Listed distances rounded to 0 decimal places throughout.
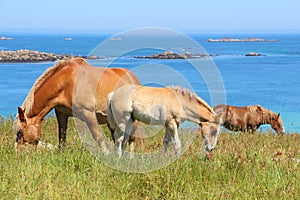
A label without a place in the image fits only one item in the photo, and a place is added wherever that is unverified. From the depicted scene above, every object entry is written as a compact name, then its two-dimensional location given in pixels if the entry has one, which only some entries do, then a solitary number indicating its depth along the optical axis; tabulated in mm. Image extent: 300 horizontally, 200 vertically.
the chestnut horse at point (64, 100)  10145
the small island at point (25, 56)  100812
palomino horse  9375
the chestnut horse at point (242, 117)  18414
